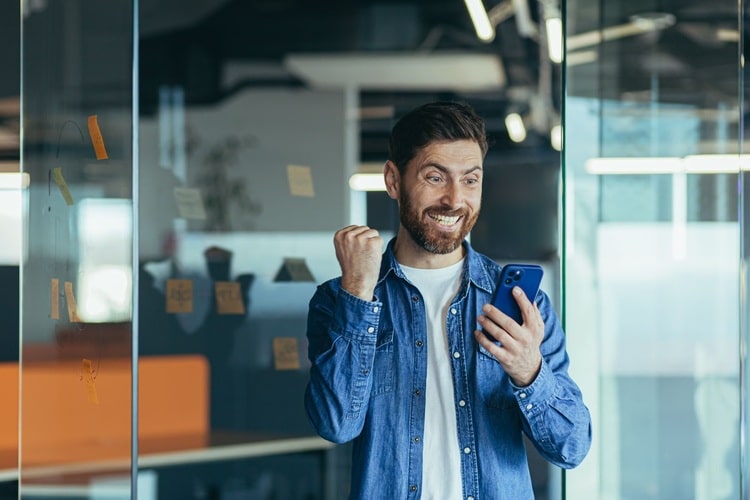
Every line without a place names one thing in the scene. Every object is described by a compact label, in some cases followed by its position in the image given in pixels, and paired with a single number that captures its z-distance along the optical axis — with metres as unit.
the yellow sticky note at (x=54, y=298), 2.63
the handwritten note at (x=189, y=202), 5.66
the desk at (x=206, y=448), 4.31
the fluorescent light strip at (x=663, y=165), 3.08
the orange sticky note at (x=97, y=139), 2.31
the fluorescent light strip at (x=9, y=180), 5.58
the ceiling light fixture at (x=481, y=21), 7.55
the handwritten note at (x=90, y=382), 2.41
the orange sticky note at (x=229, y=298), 5.38
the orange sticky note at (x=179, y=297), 5.35
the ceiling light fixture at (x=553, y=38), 6.49
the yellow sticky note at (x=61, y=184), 2.53
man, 1.81
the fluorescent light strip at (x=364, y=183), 4.05
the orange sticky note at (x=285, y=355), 5.19
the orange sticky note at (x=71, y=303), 2.51
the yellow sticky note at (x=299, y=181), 5.66
